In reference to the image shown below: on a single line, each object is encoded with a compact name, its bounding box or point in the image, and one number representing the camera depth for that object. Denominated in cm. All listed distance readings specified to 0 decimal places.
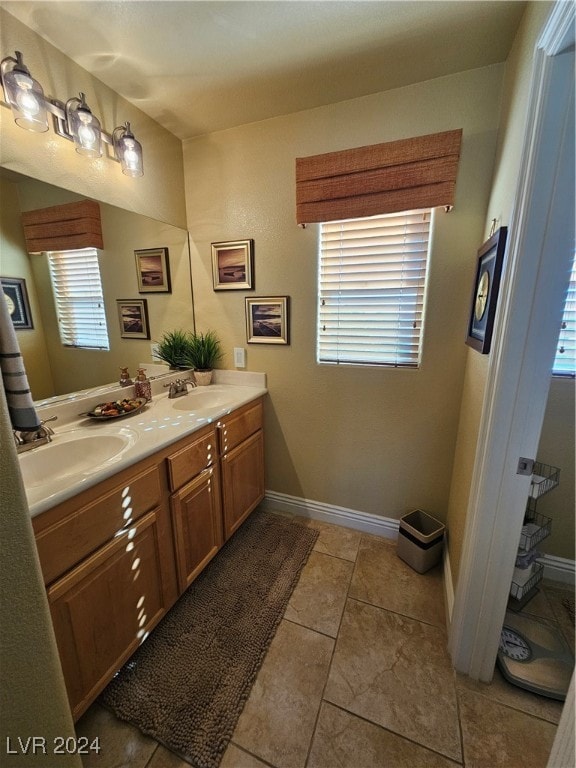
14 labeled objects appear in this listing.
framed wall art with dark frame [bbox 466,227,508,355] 107
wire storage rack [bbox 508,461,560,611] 136
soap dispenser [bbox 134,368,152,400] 173
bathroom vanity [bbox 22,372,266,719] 92
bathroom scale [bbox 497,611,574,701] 116
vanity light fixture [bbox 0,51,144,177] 108
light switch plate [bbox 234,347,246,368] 209
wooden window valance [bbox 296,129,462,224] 145
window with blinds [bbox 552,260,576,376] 139
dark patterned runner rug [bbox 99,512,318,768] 105
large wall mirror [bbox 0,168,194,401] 122
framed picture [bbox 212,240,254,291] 192
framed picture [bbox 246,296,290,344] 191
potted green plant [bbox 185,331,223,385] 210
